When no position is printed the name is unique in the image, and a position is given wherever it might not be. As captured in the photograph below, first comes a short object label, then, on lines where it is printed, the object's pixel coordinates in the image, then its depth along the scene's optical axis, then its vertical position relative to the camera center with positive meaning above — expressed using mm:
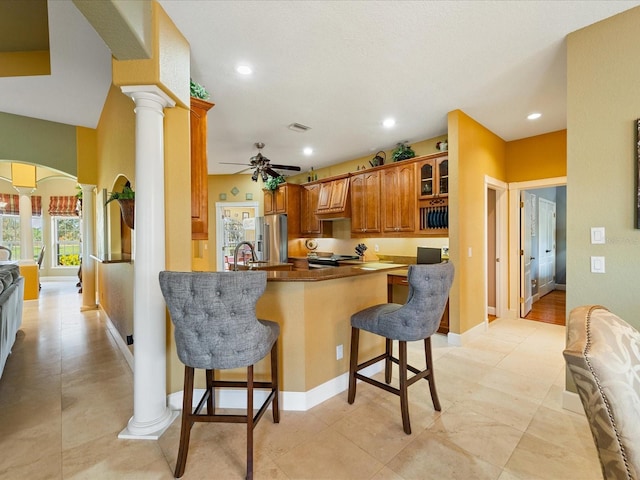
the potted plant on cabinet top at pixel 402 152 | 4434 +1304
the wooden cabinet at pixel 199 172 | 2328 +551
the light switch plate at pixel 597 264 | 2051 -217
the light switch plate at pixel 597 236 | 2057 -12
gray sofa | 2422 -636
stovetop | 5309 -414
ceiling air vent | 3904 +1522
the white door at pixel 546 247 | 5777 -266
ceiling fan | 4371 +1081
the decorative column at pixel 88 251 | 4941 -203
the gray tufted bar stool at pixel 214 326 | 1500 -474
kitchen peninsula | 2168 -714
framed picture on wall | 1907 +396
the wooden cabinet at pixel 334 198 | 5246 +748
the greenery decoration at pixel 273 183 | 6164 +1186
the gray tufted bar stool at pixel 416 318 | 1915 -577
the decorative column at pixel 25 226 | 6598 +332
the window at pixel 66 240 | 8461 -9
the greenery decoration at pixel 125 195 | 2521 +390
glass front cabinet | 3883 +564
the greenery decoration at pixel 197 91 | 2428 +1259
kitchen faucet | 2315 -156
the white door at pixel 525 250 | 4512 -249
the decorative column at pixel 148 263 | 1903 -160
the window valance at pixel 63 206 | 8227 +977
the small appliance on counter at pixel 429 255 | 3964 -266
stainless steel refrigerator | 6160 -31
